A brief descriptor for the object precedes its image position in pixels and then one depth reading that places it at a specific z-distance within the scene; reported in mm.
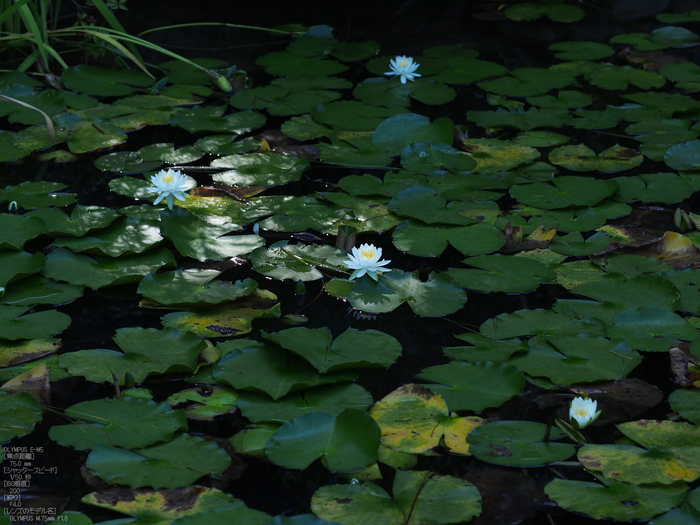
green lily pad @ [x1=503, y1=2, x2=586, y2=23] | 3861
